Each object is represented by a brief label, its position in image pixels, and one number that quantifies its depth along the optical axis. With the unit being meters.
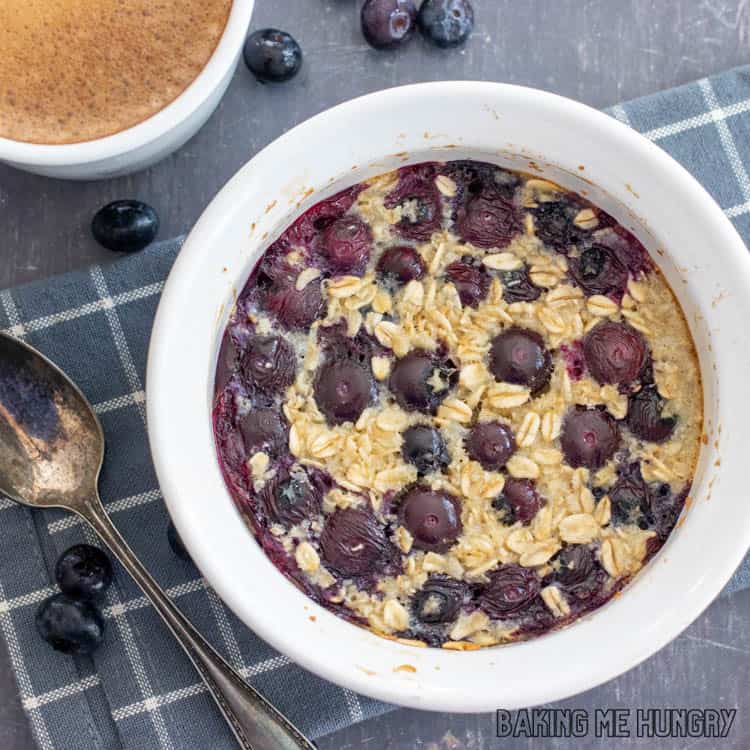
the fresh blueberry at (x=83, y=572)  0.49
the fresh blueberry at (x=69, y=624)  0.49
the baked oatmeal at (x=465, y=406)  0.47
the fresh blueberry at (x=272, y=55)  0.50
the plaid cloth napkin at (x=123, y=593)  0.50
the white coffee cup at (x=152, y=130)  0.47
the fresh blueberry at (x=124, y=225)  0.50
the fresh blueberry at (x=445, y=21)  0.50
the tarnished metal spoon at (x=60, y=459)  0.49
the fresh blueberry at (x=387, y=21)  0.50
